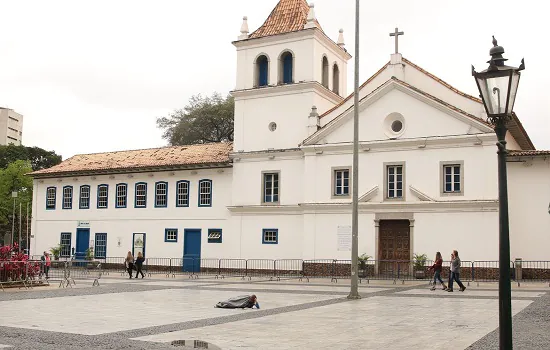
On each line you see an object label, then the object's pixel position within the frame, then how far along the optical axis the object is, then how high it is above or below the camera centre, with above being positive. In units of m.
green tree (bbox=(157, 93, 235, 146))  63.22 +11.48
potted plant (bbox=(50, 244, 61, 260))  41.54 -0.94
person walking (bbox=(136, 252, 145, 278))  31.48 -1.23
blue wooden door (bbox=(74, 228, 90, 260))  41.49 -0.25
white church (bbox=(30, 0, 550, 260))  29.55 +3.34
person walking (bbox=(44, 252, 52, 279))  25.98 -1.32
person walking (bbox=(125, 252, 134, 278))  31.38 -1.24
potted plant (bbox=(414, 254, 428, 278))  28.98 -1.14
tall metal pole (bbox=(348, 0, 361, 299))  19.50 +0.96
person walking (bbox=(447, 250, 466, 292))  22.73 -0.87
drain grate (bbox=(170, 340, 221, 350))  10.68 -1.79
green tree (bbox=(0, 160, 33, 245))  65.00 +4.89
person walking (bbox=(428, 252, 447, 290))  23.48 -0.84
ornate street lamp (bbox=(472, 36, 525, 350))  6.67 +1.34
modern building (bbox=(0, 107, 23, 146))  115.81 +20.31
